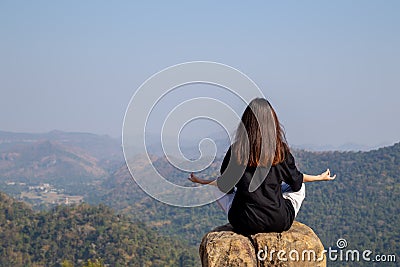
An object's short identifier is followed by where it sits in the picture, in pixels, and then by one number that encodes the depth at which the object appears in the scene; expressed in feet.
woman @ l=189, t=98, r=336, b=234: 14.23
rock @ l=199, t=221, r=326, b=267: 14.52
